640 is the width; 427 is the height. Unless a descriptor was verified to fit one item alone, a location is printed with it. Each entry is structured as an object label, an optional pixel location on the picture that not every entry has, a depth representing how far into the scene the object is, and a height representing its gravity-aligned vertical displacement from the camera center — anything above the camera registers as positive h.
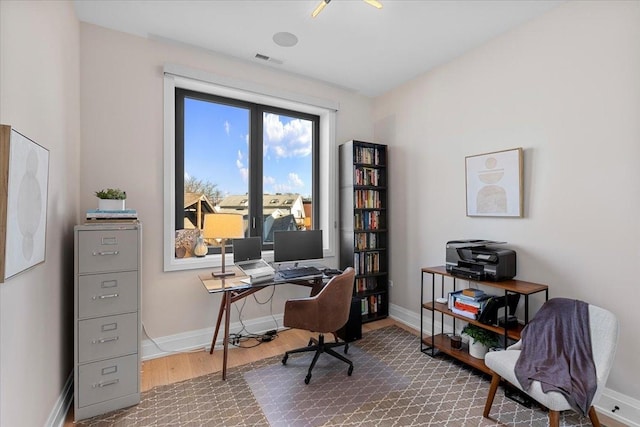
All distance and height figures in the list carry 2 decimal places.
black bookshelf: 3.53 -0.09
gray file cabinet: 1.94 -0.70
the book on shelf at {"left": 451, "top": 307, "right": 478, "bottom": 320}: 2.43 -0.83
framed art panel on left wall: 1.14 +0.06
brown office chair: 2.34 -0.76
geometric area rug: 1.91 -1.32
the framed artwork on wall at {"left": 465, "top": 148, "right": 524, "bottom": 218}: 2.47 +0.28
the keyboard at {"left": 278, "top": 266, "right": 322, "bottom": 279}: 2.76 -0.56
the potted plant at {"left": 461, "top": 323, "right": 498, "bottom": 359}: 2.44 -1.04
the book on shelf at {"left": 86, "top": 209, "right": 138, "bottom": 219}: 2.05 +0.00
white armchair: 1.57 -0.90
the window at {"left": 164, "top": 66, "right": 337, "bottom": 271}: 2.93 +0.61
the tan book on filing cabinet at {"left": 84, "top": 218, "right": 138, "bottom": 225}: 2.06 -0.05
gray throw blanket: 1.58 -0.84
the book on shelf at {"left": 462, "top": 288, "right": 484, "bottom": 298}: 2.49 -0.66
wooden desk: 2.37 -0.62
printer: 2.36 -0.38
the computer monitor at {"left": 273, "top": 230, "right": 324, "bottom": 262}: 3.09 -0.33
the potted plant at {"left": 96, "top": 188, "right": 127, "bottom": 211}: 2.12 +0.10
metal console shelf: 2.18 -0.86
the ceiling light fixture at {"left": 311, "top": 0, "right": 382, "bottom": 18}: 1.92 +1.38
